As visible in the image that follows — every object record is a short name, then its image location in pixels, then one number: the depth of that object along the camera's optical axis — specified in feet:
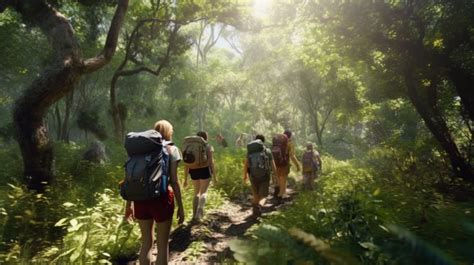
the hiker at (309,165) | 34.53
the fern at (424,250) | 3.01
